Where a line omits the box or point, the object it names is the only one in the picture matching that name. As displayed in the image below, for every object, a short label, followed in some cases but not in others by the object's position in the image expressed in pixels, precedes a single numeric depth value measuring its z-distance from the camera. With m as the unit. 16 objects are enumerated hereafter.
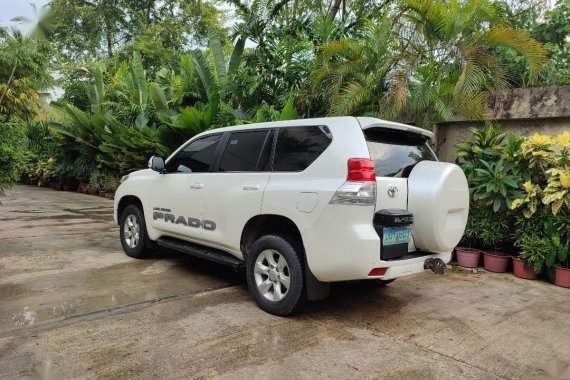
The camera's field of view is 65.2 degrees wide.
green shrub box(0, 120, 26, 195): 5.67
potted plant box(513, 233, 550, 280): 5.15
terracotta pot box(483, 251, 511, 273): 5.68
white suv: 3.51
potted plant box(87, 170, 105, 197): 13.77
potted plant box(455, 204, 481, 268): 5.88
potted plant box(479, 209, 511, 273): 5.69
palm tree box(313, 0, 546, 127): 6.18
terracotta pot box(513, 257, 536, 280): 5.39
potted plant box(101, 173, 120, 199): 13.19
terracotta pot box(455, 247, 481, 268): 5.88
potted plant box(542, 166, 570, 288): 4.98
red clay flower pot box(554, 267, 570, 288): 5.07
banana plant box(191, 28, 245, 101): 10.27
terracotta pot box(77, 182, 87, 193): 14.70
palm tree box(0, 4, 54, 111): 4.61
